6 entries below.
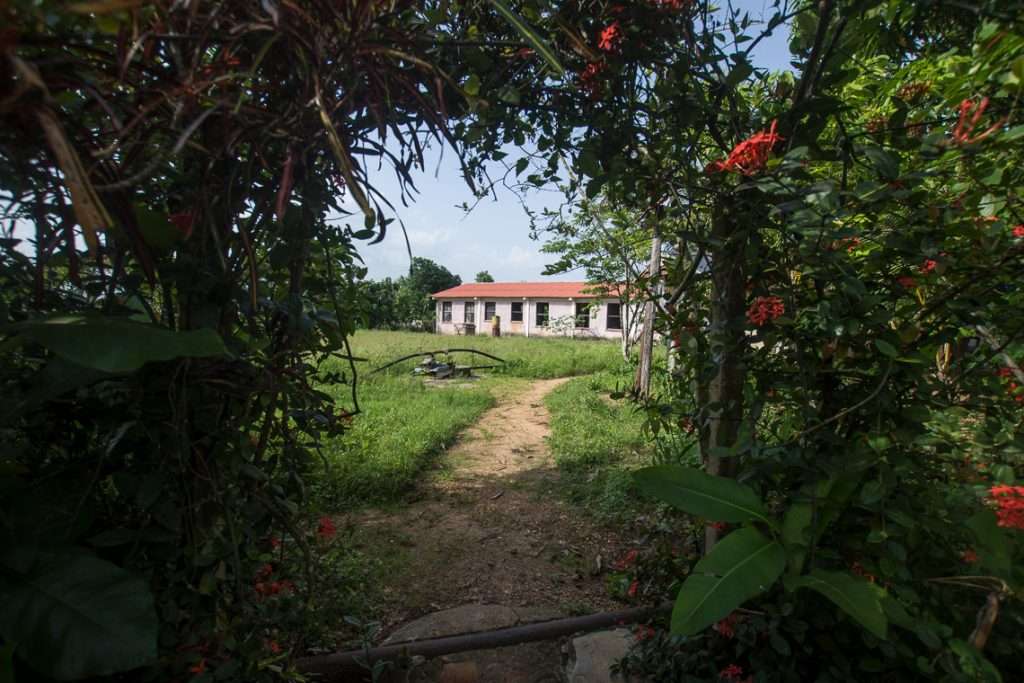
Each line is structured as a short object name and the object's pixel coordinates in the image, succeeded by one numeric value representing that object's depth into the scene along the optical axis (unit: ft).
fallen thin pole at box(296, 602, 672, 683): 5.21
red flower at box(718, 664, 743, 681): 4.90
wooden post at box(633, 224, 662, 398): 23.03
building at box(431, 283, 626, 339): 82.64
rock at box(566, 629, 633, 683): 6.43
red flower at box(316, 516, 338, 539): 5.19
